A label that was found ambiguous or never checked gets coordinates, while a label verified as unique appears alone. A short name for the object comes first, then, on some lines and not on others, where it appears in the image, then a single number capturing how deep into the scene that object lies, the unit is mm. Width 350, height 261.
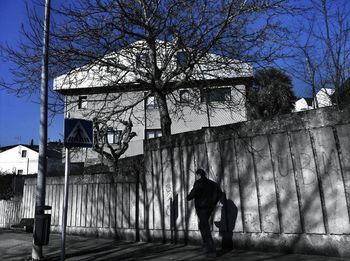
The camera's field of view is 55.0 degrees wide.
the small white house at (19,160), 50906
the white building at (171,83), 9406
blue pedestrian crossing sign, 6090
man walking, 6426
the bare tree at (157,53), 8555
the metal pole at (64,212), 5656
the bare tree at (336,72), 9570
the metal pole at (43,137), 6957
